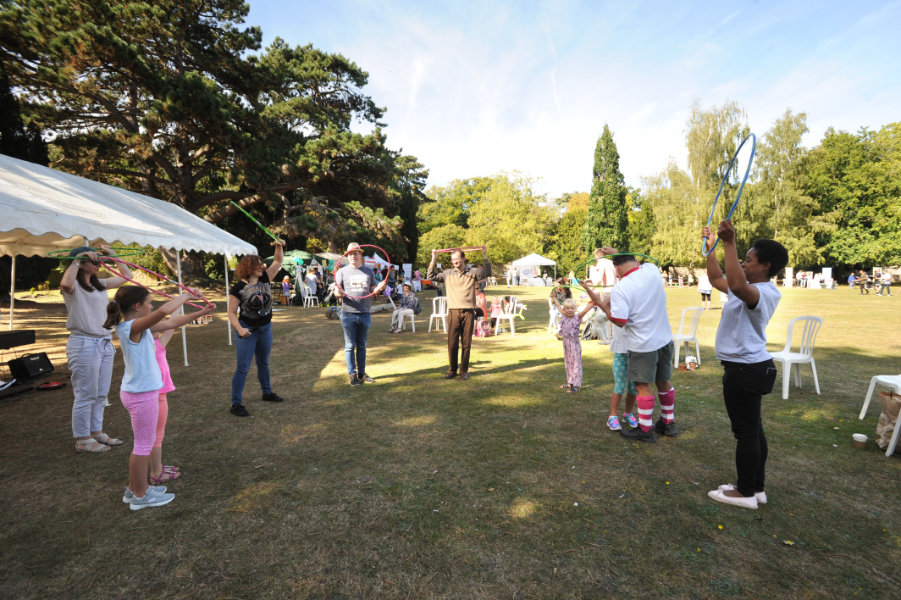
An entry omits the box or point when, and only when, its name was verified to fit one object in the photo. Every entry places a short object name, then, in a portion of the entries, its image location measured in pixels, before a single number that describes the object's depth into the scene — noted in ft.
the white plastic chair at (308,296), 64.44
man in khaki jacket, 20.22
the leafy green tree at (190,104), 50.37
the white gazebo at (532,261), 115.75
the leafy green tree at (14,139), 50.88
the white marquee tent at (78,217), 15.81
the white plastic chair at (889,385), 12.17
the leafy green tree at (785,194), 113.29
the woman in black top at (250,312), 15.62
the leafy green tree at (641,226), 153.38
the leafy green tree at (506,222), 139.03
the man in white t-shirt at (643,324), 12.66
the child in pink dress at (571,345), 19.06
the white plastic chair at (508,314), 35.99
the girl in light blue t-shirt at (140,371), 9.45
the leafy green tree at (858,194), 113.29
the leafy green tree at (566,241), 154.20
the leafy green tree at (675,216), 109.50
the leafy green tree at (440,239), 138.00
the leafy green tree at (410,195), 92.02
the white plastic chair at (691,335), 22.74
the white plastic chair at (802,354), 17.89
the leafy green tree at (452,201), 180.45
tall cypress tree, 128.77
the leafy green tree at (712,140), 105.40
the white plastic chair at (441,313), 38.16
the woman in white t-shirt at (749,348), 9.10
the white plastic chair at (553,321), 36.40
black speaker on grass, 20.48
